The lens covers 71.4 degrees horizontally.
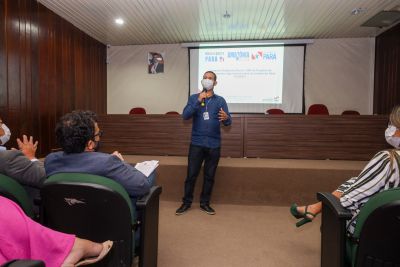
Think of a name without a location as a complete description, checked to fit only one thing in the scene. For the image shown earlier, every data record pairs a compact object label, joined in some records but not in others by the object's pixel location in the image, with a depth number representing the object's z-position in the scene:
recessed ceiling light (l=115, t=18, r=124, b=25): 4.66
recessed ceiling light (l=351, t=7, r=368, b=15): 4.19
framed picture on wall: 6.25
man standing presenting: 2.84
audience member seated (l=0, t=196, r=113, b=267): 0.81
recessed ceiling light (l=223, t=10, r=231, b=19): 4.39
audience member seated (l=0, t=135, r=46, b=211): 1.30
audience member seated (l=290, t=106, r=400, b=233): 1.18
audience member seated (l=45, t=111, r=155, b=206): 1.26
